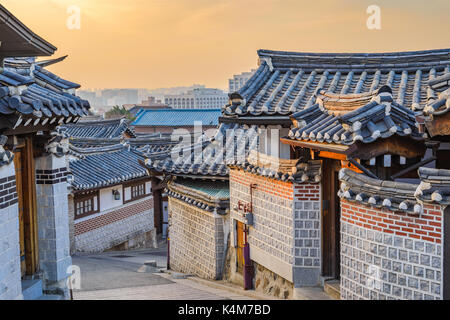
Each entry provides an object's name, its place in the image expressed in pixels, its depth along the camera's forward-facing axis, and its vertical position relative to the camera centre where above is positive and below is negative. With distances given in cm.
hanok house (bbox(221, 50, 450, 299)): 659 -78
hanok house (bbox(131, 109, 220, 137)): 5794 +201
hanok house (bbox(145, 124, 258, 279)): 1412 -180
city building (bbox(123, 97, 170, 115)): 8032 +574
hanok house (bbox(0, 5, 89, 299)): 687 -59
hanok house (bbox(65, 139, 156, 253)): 2256 -318
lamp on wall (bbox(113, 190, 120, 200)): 2523 -288
